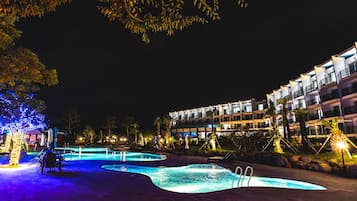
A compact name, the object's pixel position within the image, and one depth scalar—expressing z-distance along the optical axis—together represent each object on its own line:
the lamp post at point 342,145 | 10.51
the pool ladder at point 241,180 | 9.43
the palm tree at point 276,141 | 17.86
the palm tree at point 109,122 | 55.94
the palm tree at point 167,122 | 35.17
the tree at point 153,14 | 2.84
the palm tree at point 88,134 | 53.49
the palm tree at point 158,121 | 42.02
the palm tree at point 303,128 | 18.42
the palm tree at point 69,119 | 49.06
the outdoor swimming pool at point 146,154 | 23.40
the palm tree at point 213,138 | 23.54
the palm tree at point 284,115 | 23.69
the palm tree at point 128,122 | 55.22
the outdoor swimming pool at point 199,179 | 9.05
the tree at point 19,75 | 2.92
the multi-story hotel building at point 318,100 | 26.17
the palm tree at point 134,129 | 50.48
